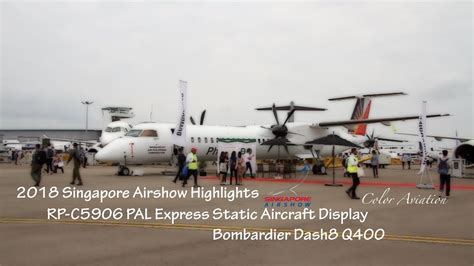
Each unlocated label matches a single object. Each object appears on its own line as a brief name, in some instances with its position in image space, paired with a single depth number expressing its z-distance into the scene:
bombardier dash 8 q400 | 20.97
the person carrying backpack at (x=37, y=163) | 14.43
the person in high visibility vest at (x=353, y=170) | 12.56
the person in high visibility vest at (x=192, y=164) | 14.98
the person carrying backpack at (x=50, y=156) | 24.11
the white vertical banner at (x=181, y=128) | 17.98
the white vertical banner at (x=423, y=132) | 16.19
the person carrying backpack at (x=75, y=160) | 15.30
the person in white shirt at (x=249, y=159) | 21.33
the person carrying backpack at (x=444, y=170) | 13.12
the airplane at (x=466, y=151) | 24.34
